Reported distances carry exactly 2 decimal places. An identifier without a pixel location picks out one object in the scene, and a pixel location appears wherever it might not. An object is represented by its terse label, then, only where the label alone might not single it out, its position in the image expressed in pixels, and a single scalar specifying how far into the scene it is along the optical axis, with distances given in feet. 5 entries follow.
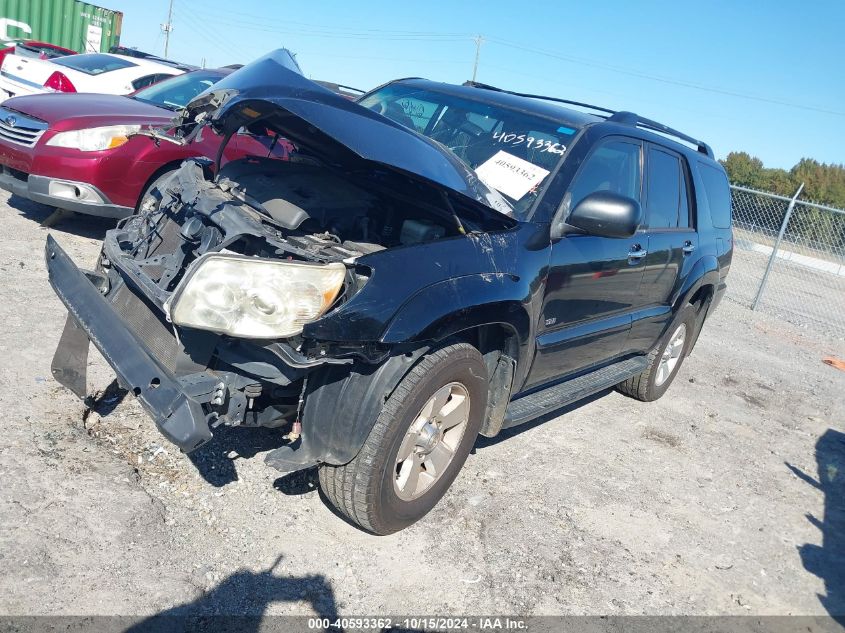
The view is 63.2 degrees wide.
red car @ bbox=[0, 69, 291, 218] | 18.88
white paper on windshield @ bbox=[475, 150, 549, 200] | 11.44
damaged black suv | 8.31
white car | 27.17
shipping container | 65.98
